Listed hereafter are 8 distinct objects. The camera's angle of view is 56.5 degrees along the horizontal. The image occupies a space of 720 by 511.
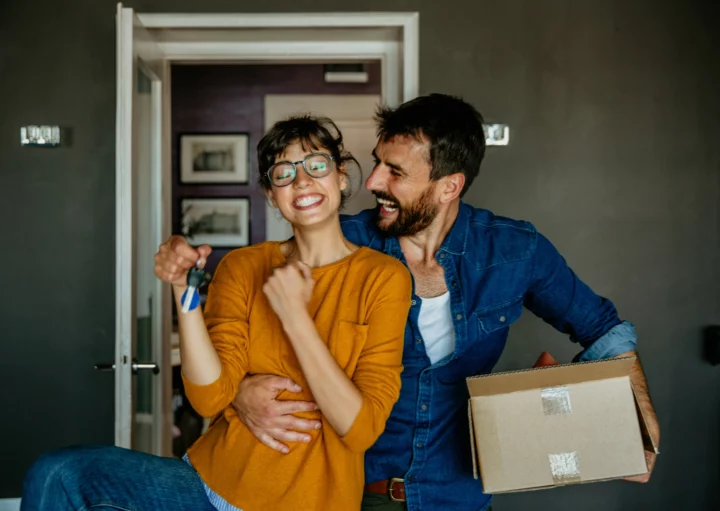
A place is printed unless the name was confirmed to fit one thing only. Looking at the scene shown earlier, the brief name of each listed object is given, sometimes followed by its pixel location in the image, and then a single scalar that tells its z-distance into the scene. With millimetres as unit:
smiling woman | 1194
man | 1566
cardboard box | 1334
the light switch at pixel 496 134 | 2791
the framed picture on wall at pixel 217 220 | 5039
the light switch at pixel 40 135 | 2797
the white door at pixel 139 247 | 2223
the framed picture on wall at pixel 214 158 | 5035
